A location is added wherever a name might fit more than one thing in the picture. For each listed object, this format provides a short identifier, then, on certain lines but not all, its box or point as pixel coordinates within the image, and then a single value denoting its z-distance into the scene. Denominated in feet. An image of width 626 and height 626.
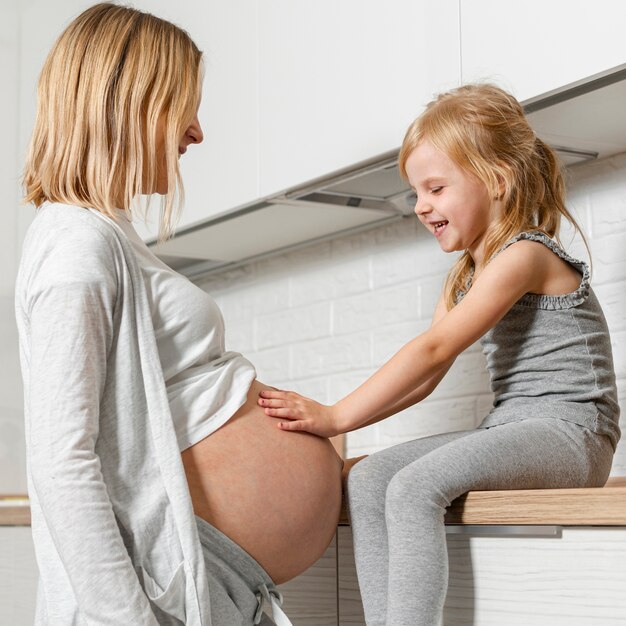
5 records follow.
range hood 7.00
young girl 6.06
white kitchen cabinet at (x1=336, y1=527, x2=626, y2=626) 5.65
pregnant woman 5.54
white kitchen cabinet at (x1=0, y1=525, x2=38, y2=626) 9.60
